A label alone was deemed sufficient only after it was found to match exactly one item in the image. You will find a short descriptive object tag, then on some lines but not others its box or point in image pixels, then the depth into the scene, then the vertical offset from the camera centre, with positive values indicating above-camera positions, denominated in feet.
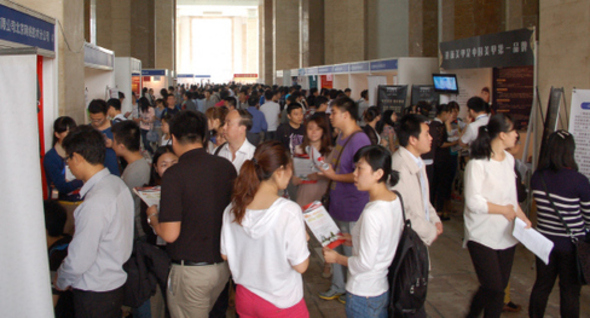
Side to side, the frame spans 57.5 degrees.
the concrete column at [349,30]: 70.49 +12.76
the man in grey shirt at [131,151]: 12.44 -0.60
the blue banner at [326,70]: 57.06 +6.09
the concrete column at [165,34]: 120.57 +21.04
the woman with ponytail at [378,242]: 8.85 -1.96
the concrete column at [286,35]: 107.14 +18.14
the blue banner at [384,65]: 39.22 +4.54
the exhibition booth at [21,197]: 6.06 -0.80
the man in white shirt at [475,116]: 21.13 +0.32
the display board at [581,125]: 16.37 -0.04
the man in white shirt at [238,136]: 13.65 -0.27
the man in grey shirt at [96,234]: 8.80 -1.82
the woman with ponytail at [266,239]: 8.29 -1.79
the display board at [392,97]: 35.70 +1.88
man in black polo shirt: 9.16 -1.62
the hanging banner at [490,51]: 22.94 +3.69
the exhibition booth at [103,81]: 31.97 +2.89
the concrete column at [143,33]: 73.31 +13.05
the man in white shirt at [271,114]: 35.19 +0.73
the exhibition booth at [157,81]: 71.63 +6.01
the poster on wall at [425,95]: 34.50 +1.91
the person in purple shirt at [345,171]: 13.54 -1.17
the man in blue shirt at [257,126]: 30.91 -0.05
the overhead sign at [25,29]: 13.43 +2.73
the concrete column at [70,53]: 18.25 +2.67
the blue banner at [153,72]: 69.14 +6.92
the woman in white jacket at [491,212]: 11.35 -1.86
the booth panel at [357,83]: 51.70 +4.00
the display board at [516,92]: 29.78 +1.80
